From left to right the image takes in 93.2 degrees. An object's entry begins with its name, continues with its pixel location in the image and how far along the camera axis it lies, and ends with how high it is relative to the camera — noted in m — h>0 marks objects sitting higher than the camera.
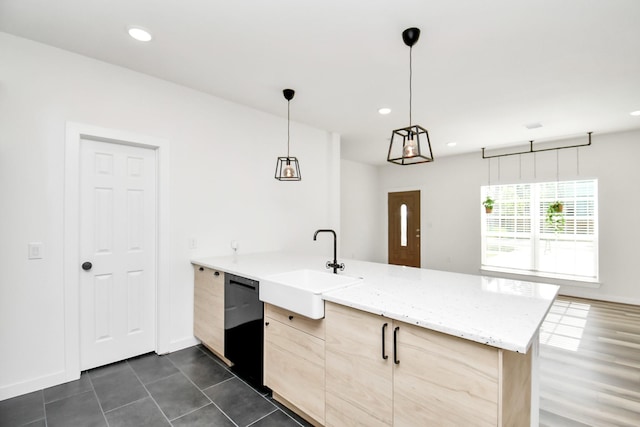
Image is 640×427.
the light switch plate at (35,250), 2.24 -0.27
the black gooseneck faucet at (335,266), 2.32 -0.40
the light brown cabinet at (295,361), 1.75 -0.92
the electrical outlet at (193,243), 3.04 -0.29
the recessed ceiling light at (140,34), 2.12 +1.30
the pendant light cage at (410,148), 1.77 +0.39
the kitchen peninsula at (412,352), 1.15 -0.65
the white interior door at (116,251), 2.51 -0.33
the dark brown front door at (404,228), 6.98 -0.33
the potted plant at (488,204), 5.77 +0.19
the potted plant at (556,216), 5.09 -0.04
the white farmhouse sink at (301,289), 1.69 -0.49
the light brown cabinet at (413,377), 1.13 -0.71
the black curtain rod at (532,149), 4.80 +1.11
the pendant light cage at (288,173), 2.91 +0.40
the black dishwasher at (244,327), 2.19 -0.87
